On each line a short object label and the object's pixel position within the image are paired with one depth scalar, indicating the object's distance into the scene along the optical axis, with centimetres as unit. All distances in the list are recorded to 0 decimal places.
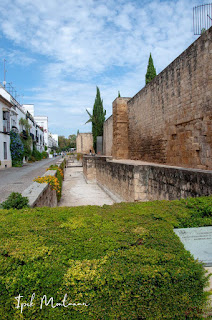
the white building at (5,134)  2183
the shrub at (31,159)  3608
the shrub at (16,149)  2444
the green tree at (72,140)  10204
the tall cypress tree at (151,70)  2325
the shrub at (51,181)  666
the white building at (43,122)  8093
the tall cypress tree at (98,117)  3259
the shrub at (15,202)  335
